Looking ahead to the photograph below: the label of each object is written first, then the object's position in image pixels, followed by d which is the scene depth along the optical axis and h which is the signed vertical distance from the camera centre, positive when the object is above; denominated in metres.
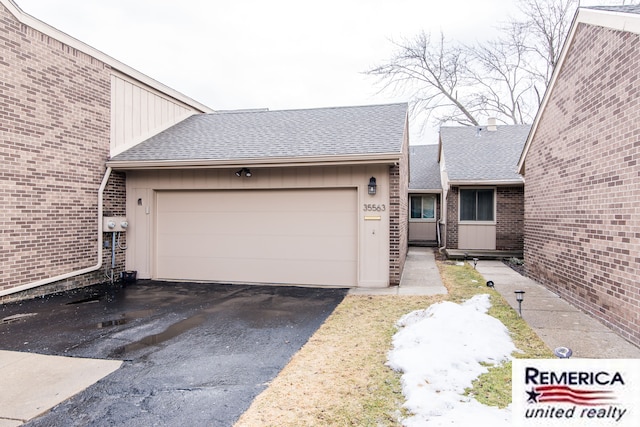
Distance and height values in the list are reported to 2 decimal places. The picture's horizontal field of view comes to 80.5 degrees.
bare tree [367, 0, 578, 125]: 22.81 +8.87
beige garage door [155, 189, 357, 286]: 8.38 -0.49
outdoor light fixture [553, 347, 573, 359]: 3.08 -1.12
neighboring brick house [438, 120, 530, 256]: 13.05 +0.47
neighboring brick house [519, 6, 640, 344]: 4.81 +0.71
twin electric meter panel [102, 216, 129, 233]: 8.70 -0.24
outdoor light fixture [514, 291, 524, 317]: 5.68 -1.21
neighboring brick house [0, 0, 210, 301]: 6.78 +1.24
